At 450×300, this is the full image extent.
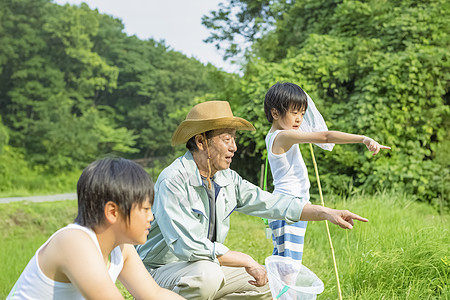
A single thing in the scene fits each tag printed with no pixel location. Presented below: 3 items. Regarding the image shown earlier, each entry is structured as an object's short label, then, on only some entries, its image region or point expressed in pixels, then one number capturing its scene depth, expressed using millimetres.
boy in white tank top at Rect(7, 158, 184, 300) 1629
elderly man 2488
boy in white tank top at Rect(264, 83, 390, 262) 3232
